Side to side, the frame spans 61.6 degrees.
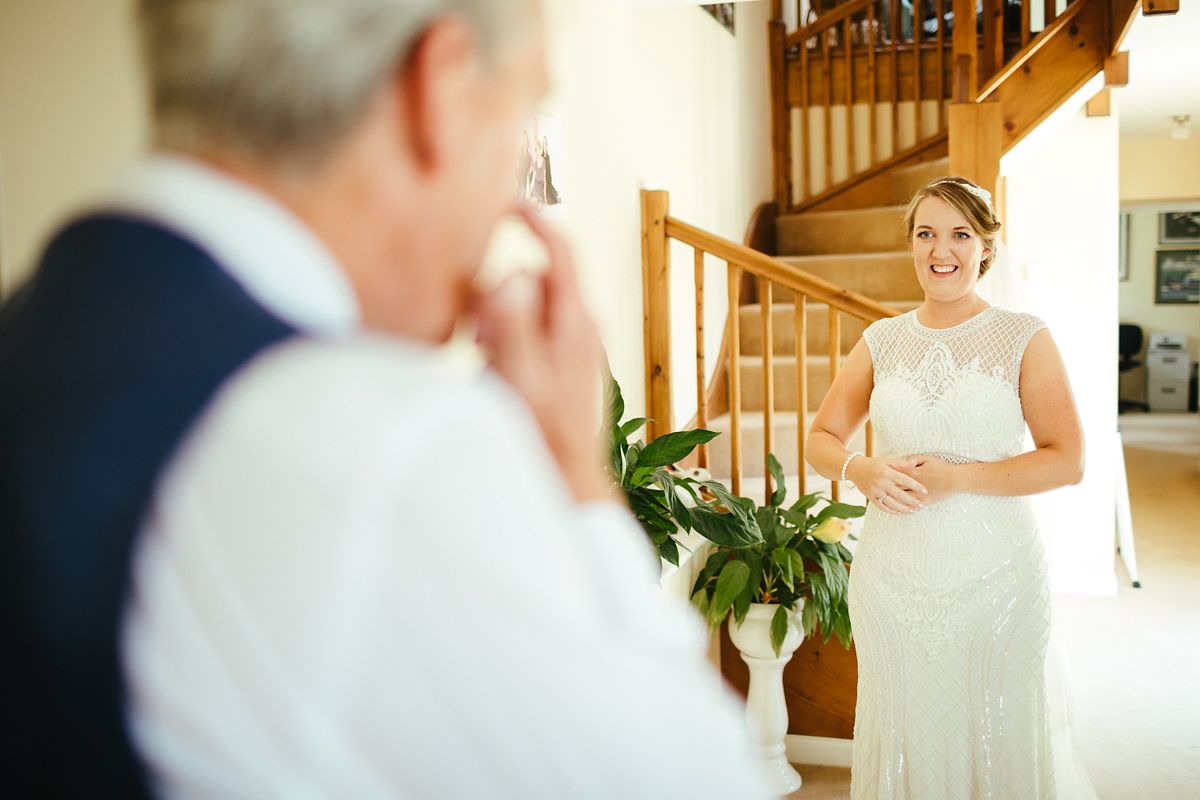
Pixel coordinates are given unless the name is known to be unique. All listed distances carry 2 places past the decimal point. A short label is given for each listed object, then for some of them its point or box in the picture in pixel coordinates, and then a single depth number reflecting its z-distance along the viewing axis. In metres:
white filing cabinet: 12.71
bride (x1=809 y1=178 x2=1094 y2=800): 2.21
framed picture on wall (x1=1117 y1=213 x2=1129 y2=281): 13.06
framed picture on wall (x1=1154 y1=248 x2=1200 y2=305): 12.86
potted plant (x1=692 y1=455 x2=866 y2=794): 2.98
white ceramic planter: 3.12
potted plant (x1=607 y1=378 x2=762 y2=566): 2.74
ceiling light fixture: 6.65
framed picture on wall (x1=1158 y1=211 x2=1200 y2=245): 12.84
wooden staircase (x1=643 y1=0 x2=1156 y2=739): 3.43
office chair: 12.75
